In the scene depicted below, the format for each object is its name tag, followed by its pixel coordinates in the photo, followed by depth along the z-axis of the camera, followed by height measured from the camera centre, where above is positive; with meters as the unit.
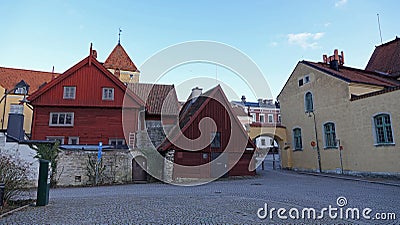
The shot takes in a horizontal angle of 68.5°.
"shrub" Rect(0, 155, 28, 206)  8.88 -0.58
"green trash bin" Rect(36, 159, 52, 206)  9.18 -0.77
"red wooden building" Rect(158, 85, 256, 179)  18.77 +0.93
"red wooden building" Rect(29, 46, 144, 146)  22.16 +3.98
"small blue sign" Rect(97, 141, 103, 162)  17.03 +0.40
